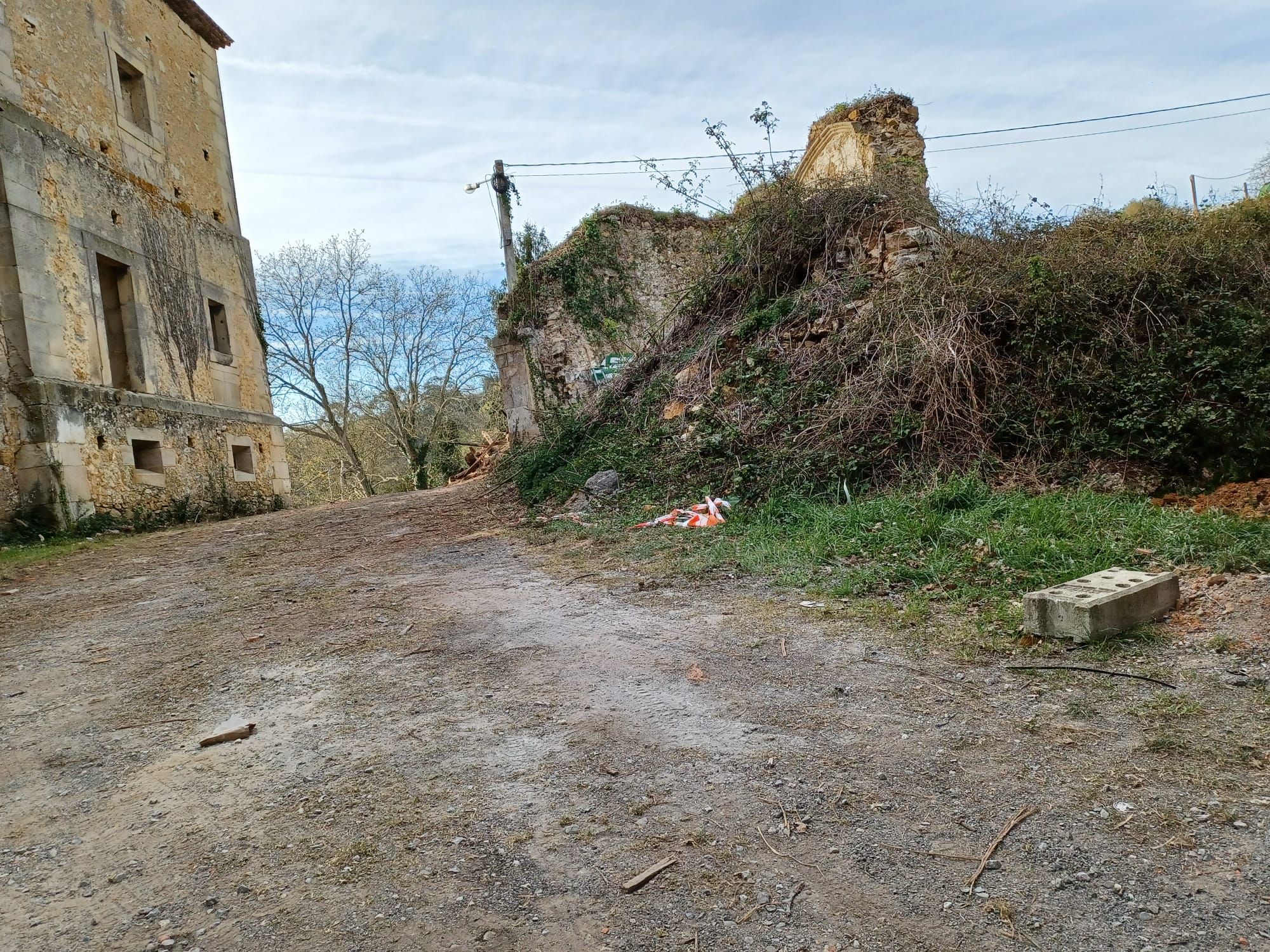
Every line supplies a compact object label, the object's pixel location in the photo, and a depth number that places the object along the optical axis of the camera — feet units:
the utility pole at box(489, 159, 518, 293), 59.47
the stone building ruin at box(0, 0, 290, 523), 31.60
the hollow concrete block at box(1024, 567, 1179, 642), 10.47
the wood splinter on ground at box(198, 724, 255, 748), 9.41
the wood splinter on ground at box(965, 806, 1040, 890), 6.03
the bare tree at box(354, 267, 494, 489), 91.61
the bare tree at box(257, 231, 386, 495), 89.35
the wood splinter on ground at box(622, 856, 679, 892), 6.17
